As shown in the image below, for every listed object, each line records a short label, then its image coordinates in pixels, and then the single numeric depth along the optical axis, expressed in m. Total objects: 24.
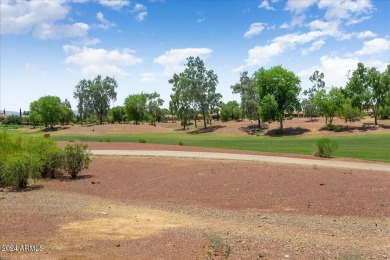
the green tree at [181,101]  88.81
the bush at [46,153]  21.89
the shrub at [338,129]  70.54
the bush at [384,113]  92.61
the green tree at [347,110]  77.12
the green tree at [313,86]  121.62
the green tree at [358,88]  81.04
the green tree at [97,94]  120.25
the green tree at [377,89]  79.12
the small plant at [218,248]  8.79
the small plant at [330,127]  72.79
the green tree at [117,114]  149.88
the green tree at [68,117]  149.44
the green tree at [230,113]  144.62
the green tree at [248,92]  88.67
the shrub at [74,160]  22.48
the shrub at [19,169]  19.03
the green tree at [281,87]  77.81
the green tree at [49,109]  111.44
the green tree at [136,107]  122.47
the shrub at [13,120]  154.38
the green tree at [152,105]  125.38
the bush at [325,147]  28.12
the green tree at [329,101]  76.50
